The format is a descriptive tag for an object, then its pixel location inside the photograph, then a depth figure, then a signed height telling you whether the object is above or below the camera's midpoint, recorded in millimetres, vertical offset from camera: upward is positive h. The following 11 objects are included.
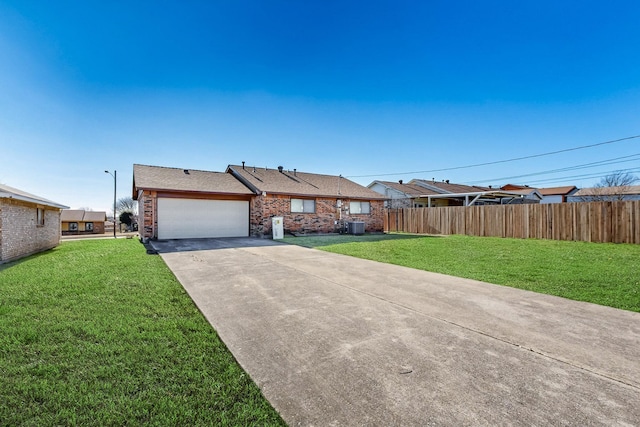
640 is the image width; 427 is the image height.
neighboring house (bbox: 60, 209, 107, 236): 41959 -684
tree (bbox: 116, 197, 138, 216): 53719 +2834
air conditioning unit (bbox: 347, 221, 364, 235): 18016 -746
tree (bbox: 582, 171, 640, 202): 30688 +3385
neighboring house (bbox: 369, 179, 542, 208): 24844 +1876
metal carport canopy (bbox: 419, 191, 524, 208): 20059 +1718
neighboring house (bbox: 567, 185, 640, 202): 30206 +2616
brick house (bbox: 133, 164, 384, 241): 13977 +854
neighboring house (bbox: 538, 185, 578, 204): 38156 +3313
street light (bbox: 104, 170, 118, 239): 25228 +3895
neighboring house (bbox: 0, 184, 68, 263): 8258 -255
